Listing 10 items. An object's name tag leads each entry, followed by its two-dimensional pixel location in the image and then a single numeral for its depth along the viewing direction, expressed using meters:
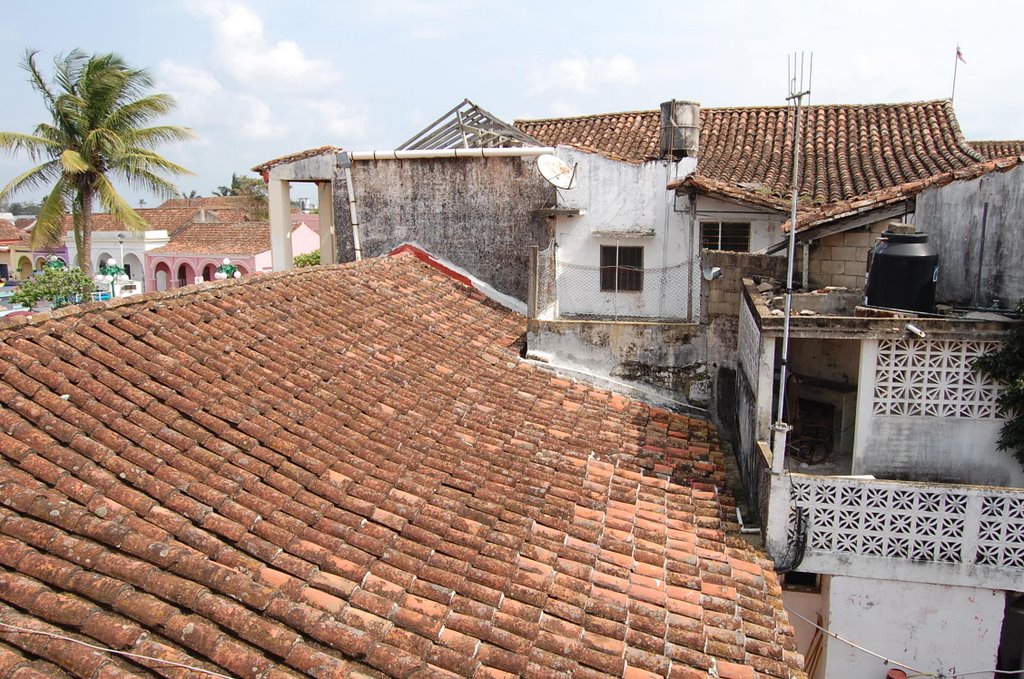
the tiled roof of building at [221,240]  38.19
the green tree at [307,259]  35.34
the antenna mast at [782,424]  6.76
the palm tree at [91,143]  21.66
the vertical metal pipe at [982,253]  8.16
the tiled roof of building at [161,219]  43.38
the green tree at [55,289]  24.03
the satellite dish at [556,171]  11.62
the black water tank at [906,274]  7.99
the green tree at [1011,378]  6.96
